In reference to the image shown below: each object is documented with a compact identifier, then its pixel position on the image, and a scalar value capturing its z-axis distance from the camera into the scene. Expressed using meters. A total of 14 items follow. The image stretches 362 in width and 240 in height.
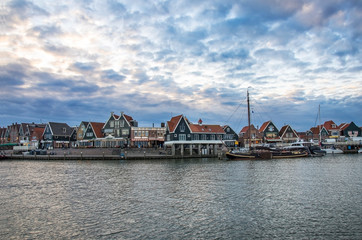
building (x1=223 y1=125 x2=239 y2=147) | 97.36
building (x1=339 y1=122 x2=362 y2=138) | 106.50
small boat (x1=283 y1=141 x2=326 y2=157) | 78.75
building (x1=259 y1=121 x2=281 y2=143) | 105.24
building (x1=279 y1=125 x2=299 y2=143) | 106.25
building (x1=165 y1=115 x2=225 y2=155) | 75.94
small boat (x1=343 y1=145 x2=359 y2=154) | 92.30
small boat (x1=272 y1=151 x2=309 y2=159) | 70.88
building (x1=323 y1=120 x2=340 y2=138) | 109.13
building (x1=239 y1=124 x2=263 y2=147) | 104.84
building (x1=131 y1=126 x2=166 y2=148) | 84.25
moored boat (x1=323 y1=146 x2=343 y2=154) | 88.19
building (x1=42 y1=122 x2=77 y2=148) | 103.22
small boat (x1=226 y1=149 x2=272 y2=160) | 66.25
